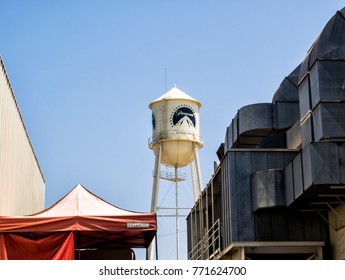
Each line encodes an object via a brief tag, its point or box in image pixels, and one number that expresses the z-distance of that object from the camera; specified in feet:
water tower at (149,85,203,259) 148.15
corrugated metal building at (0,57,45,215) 64.28
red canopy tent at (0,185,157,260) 51.24
